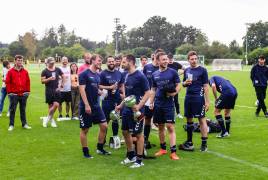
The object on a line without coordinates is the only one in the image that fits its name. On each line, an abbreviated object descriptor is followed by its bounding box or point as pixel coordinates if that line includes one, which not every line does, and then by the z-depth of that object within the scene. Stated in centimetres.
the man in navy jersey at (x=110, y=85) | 630
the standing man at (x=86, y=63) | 862
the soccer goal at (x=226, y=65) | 4756
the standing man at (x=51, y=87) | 863
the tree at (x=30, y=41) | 11804
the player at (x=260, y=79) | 961
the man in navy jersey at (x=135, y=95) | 510
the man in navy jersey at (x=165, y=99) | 564
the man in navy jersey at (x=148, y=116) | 664
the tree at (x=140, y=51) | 9502
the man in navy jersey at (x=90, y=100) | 552
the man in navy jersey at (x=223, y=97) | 719
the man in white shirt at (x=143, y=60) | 826
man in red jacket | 820
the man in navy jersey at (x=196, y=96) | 613
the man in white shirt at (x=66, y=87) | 983
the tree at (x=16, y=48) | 9494
